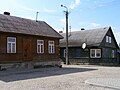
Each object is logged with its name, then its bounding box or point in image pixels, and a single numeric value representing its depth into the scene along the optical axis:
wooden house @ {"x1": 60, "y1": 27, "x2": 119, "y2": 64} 18.19
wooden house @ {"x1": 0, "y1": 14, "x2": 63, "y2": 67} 11.00
